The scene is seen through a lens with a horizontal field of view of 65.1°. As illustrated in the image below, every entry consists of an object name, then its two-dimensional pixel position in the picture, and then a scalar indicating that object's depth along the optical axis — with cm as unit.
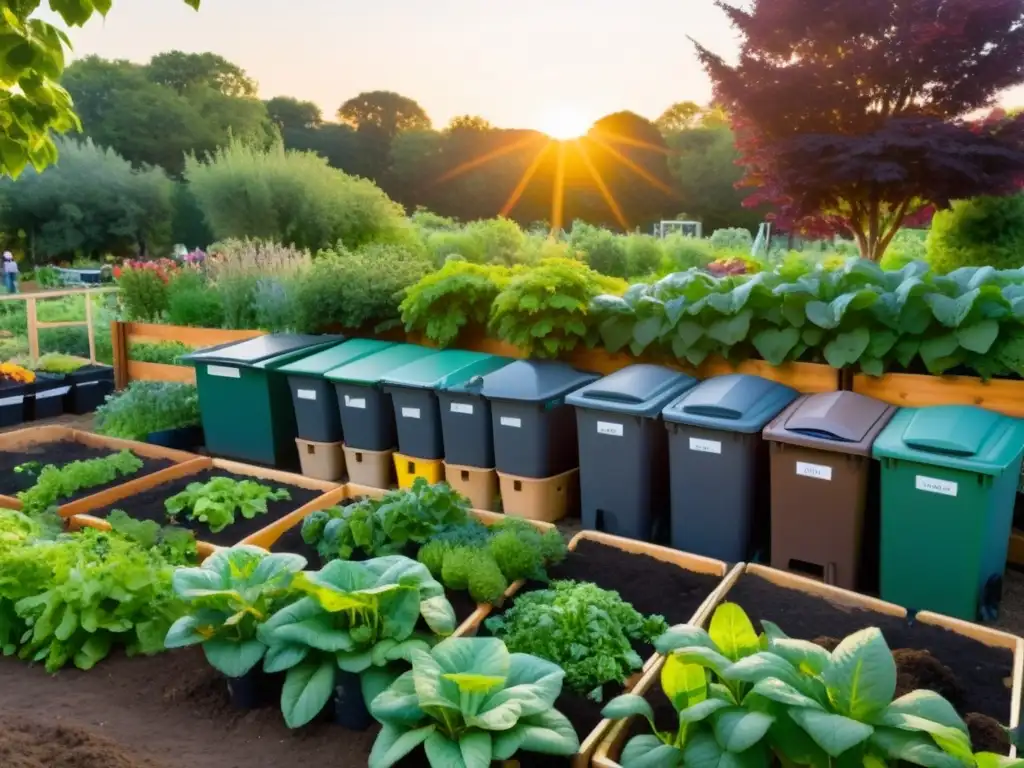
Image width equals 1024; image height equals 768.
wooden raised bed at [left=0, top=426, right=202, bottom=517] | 462
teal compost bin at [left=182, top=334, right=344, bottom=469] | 604
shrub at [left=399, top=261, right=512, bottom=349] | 569
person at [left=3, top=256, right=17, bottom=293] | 1889
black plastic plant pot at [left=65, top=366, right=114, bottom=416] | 841
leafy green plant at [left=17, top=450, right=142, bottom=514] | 455
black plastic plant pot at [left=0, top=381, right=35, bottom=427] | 774
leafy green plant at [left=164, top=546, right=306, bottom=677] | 262
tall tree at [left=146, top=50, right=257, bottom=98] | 4494
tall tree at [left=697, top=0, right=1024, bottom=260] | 1243
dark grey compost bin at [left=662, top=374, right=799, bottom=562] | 415
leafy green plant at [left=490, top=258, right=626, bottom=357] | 513
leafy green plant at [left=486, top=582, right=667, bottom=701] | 272
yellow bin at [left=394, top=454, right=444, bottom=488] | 542
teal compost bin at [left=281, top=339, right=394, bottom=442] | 577
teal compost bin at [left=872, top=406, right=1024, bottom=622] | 351
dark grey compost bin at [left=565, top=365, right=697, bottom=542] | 450
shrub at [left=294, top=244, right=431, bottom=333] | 634
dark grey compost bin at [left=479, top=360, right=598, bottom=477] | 488
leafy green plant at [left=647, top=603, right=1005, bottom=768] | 189
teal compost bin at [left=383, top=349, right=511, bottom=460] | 527
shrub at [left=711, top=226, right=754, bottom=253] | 1789
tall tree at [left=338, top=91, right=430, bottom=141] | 4884
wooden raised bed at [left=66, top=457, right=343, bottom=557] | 425
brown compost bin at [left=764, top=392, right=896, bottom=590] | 382
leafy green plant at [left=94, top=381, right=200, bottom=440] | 648
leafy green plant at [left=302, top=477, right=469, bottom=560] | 364
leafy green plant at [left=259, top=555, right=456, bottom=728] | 247
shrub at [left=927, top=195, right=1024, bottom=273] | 1199
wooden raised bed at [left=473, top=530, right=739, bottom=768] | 313
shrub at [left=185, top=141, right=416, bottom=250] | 1354
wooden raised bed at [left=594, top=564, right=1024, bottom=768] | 242
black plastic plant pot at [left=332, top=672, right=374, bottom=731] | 251
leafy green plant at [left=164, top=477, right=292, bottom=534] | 428
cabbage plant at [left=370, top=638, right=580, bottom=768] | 209
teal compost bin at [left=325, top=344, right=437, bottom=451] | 555
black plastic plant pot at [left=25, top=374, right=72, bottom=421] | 805
